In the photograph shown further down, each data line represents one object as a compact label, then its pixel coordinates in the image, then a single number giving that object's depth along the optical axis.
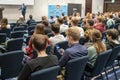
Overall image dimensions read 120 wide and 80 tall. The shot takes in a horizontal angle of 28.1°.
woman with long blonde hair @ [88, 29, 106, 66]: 3.96
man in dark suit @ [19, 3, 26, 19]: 17.99
